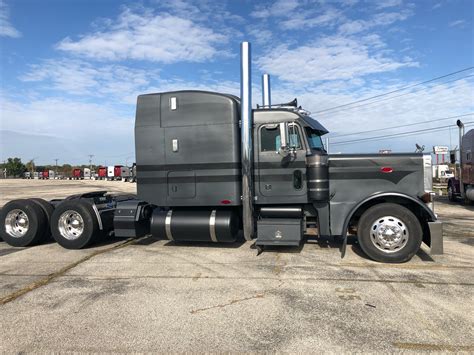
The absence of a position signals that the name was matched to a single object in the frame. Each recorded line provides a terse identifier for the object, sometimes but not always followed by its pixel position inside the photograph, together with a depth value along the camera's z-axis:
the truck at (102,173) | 78.82
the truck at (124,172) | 60.19
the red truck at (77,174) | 93.53
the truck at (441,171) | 35.38
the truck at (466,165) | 14.44
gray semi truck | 6.32
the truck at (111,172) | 71.78
